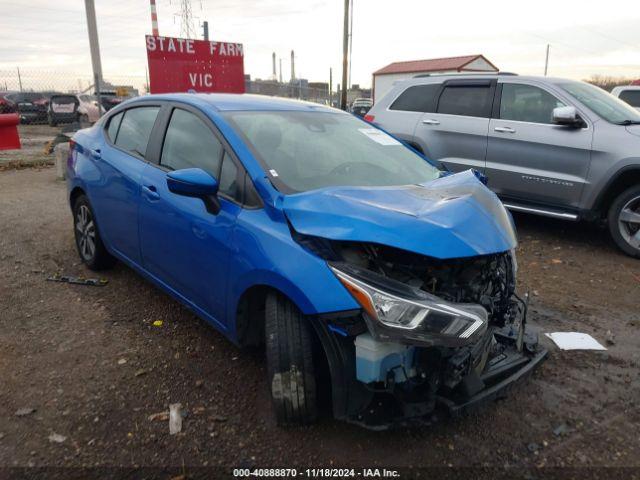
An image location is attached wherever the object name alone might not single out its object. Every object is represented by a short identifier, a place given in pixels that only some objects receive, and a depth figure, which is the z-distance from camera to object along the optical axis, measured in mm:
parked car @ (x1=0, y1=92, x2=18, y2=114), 20427
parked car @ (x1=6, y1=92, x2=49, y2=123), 22422
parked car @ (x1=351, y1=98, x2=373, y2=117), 27822
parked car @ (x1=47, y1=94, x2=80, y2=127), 20906
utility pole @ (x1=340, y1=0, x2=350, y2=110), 20375
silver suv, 5395
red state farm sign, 9852
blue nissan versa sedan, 2240
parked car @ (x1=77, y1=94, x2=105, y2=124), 20719
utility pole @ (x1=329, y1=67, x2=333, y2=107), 24894
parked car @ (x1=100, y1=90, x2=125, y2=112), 20438
